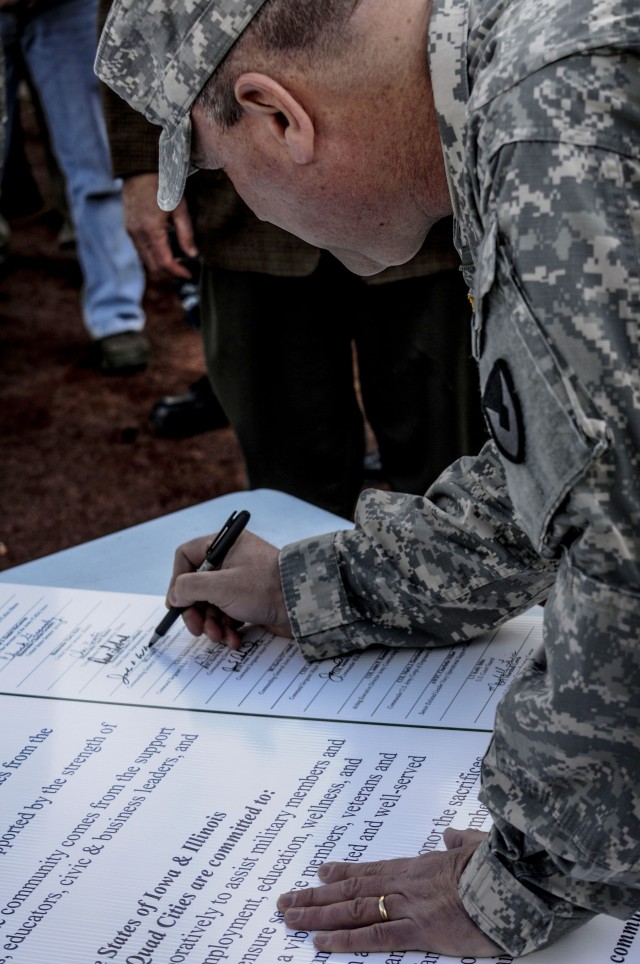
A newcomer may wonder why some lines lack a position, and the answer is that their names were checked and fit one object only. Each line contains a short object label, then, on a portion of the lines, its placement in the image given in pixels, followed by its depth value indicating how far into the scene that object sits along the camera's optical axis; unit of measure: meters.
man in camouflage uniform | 0.71
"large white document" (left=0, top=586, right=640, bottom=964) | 0.89
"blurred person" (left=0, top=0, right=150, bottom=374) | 3.67
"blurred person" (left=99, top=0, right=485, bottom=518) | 1.97
